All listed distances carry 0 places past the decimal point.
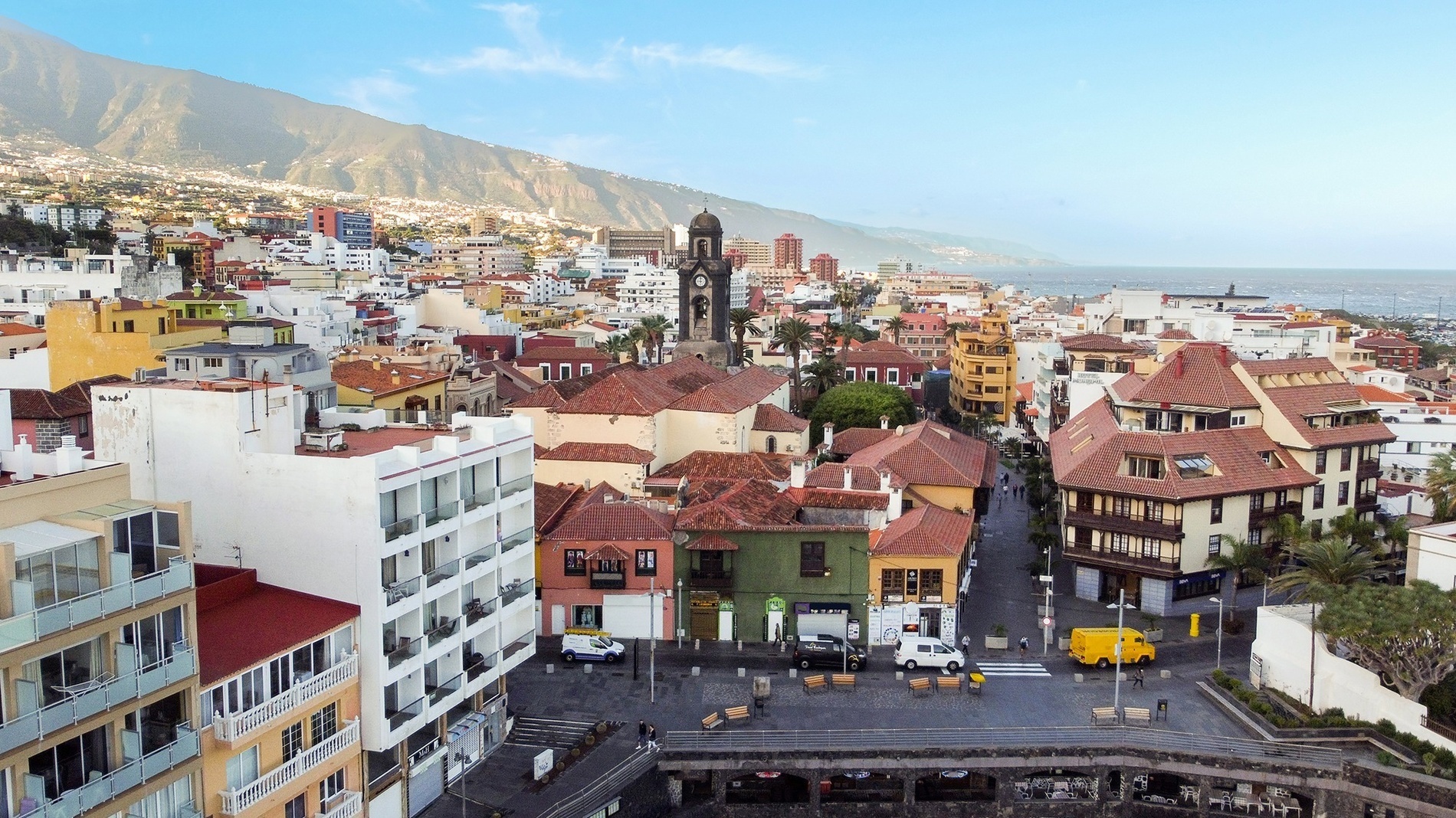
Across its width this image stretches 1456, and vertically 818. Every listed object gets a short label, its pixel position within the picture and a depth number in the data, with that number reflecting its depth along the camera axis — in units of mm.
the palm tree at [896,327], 124250
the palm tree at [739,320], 91438
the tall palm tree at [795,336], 86000
